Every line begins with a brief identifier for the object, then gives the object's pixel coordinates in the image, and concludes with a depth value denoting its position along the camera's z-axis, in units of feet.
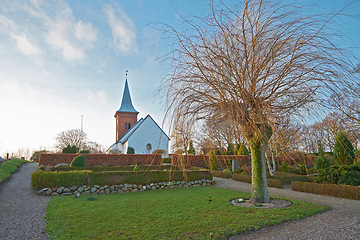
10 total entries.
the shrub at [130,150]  96.86
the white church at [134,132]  103.40
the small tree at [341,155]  36.88
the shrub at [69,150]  84.28
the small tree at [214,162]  55.36
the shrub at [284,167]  50.84
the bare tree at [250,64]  14.93
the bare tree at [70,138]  124.26
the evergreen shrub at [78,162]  50.42
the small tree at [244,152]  69.82
